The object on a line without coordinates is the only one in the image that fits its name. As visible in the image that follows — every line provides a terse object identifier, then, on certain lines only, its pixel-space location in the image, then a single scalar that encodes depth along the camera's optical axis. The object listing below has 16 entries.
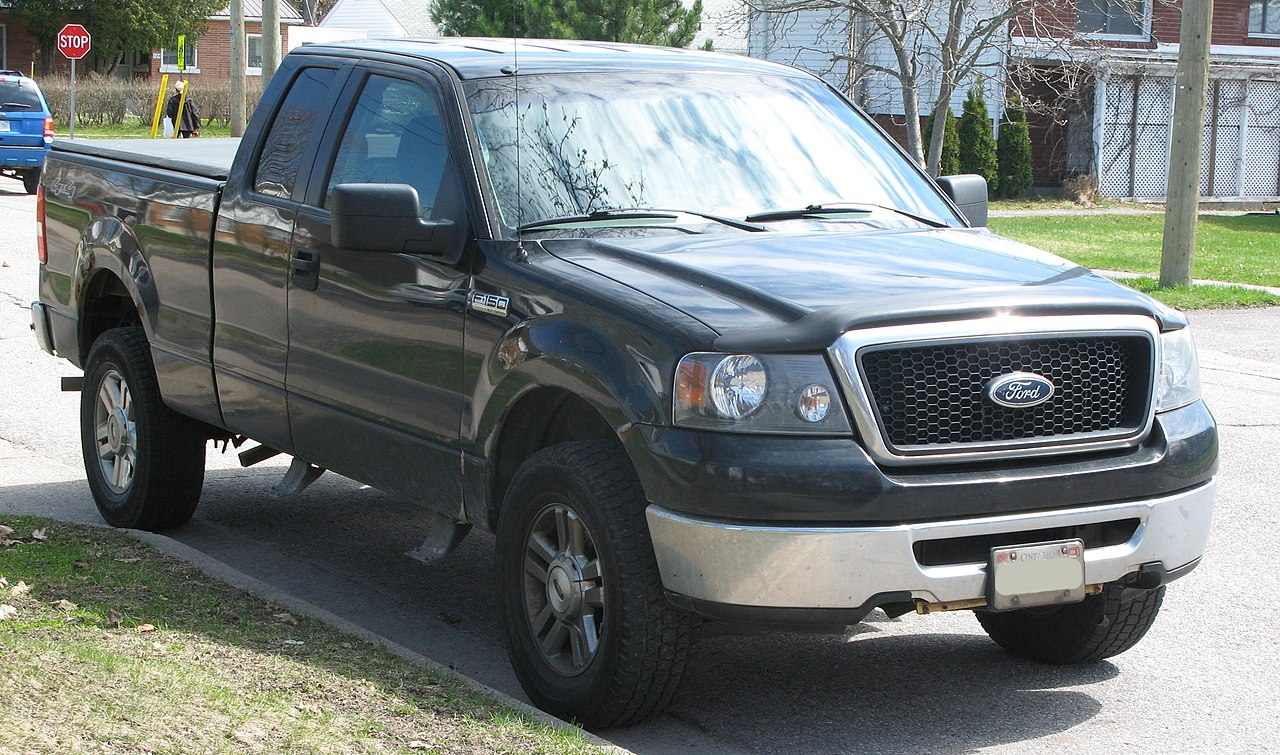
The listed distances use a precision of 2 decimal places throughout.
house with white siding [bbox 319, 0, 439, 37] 58.44
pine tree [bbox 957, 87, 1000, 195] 33.91
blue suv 28.31
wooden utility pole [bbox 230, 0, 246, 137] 27.64
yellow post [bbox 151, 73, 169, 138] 40.84
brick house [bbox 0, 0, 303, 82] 60.09
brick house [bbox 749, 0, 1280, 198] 36.09
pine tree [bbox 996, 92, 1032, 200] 34.72
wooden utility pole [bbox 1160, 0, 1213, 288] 16.75
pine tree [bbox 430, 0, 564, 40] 31.88
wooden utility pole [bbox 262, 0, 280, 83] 22.95
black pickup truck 4.22
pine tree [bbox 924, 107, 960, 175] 33.25
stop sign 39.09
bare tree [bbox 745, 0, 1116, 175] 22.42
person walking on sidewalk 37.28
